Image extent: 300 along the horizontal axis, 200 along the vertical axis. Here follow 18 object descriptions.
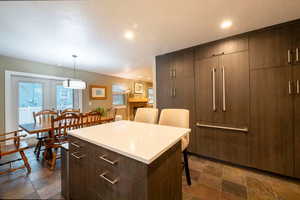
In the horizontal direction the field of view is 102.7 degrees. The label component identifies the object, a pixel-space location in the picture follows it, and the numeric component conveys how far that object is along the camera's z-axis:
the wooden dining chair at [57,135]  2.07
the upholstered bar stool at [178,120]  1.61
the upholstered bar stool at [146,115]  1.98
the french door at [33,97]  3.23
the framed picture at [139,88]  6.95
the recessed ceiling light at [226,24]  1.75
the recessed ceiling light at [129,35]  2.02
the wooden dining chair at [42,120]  2.40
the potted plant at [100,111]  2.59
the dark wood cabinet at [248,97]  1.71
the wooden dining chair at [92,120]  2.41
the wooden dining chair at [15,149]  1.78
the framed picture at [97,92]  4.85
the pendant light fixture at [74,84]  2.80
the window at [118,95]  5.82
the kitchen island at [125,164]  0.79
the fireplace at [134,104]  6.49
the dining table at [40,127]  1.93
